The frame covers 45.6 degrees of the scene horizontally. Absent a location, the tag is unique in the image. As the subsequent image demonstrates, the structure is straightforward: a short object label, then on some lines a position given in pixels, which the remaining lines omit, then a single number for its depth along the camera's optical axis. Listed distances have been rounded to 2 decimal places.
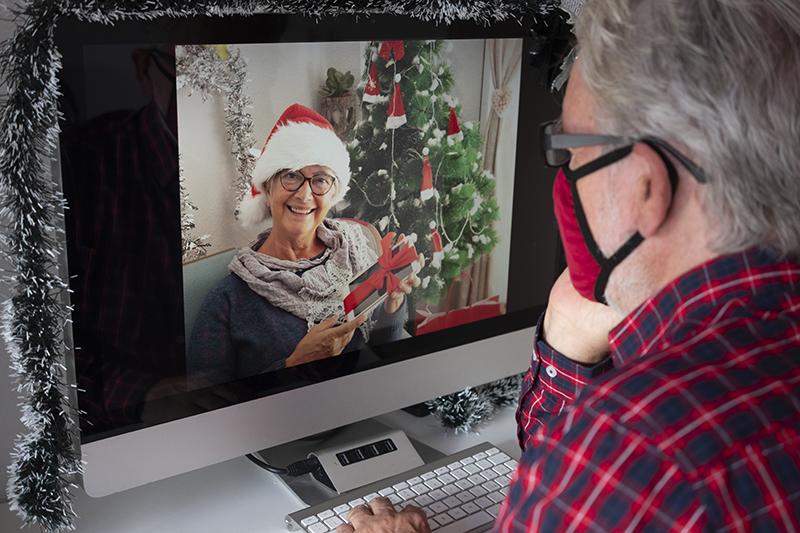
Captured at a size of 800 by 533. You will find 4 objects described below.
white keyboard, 1.09
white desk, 1.13
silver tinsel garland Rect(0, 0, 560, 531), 0.88
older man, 0.62
